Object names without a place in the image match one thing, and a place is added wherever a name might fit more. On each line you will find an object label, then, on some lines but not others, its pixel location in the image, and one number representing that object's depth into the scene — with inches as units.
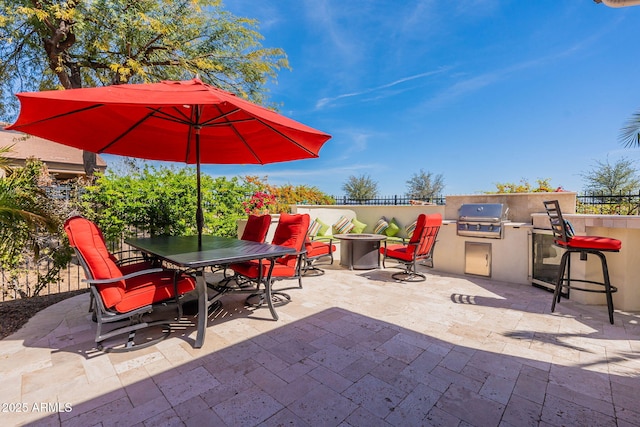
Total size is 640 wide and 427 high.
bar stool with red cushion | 123.5
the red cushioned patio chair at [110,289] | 89.2
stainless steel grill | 193.8
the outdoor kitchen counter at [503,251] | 186.7
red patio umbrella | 85.2
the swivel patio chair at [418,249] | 184.7
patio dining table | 98.7
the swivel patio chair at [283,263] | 133.6
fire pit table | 227.8
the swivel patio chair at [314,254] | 209.3
